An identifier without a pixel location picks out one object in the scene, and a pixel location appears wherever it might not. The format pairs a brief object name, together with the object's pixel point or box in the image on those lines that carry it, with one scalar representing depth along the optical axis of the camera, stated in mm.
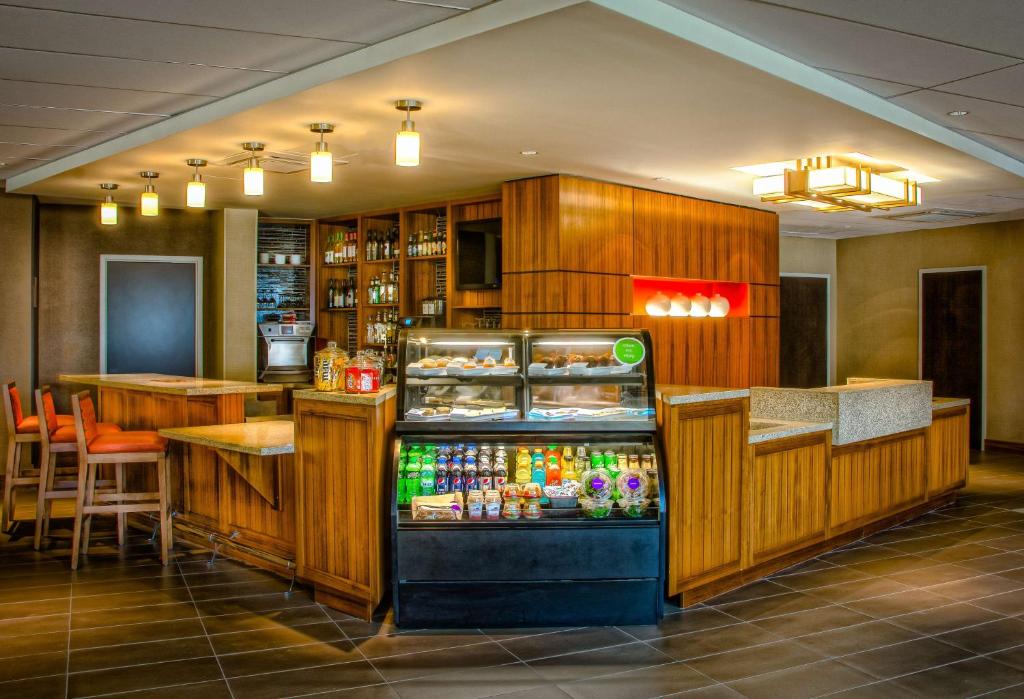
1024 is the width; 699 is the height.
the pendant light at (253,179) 5512
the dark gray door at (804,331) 12266
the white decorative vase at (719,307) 8844
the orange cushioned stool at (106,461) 5371
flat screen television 7812
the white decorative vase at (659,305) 8188
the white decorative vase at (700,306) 8617
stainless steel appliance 9227
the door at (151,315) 9102
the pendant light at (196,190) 6195
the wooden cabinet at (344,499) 4305
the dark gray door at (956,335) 10664
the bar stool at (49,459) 5754
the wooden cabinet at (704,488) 4504
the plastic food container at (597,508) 4324
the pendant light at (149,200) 6789
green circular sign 4570
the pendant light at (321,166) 4992
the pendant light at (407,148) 4500
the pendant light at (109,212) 7277
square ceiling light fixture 6352
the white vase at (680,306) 8359
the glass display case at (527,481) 4234
